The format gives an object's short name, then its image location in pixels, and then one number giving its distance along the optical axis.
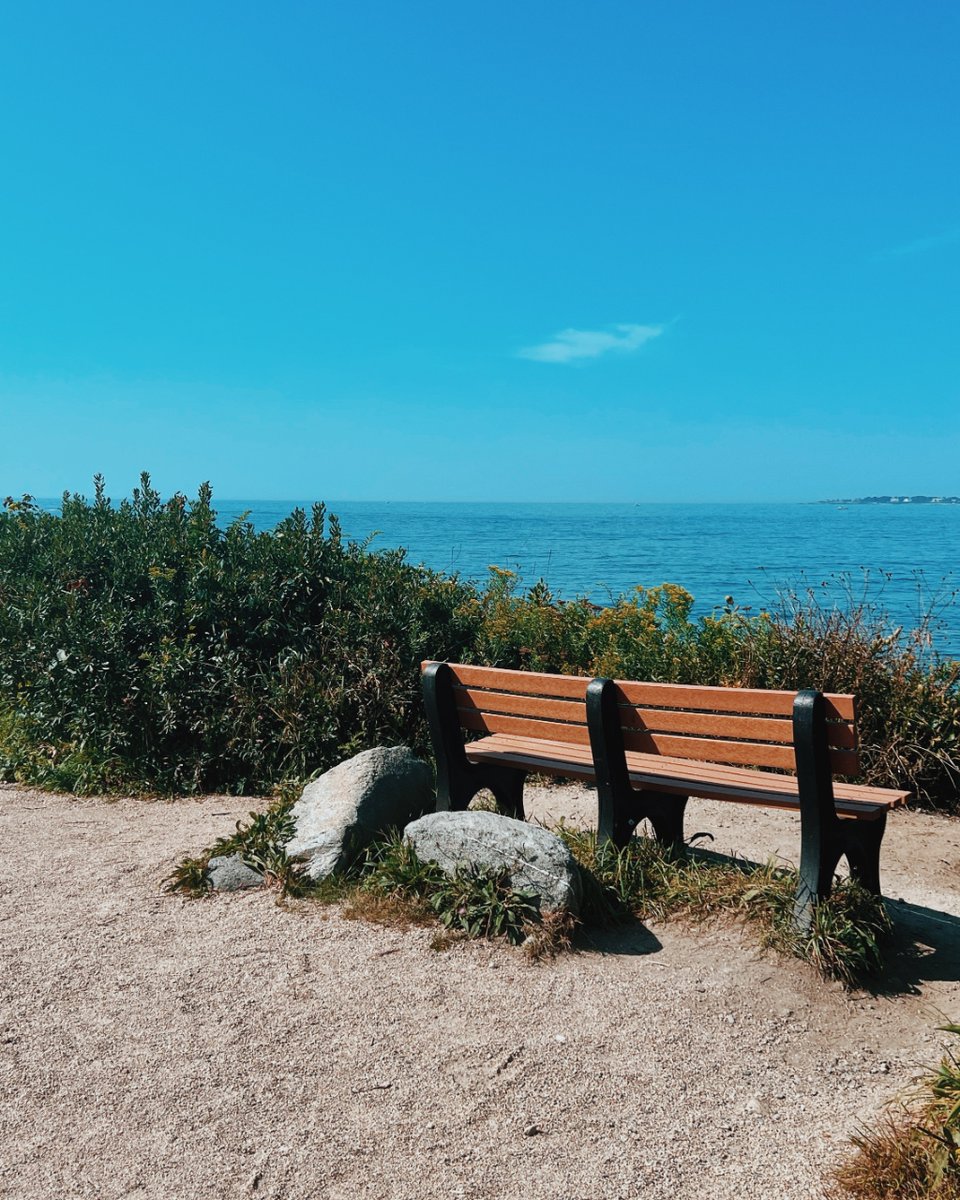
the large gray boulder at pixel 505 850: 4.63
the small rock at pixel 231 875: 5.32
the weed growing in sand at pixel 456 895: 4.62
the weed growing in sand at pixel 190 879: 5.31
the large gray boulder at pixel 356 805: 5.30
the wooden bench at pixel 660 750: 4.44
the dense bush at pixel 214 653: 7.52
